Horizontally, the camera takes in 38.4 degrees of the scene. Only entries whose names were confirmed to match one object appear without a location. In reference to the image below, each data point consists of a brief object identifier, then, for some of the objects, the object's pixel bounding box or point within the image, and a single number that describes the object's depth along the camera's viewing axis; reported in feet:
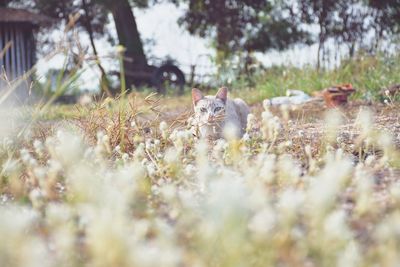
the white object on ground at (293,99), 24.26
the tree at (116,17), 44.65
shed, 40.27
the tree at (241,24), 42.91
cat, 12.50
